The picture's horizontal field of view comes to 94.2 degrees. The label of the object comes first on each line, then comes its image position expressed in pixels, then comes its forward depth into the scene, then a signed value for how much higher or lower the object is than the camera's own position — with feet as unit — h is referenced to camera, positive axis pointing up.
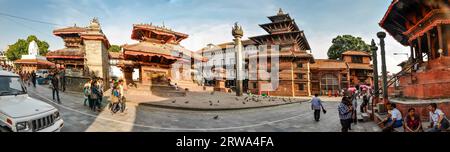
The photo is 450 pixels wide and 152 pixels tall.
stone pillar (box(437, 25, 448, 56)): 35.19 +6.62
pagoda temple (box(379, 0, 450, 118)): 29.30 +5.40
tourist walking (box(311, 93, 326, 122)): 35.63 -4.92
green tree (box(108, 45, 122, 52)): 197.52 +32.81
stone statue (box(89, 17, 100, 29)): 68.18 +19.48
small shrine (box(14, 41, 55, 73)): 122.62 +13.43
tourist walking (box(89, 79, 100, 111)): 31.77 -2.05
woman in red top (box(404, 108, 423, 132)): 21.20 -4.63
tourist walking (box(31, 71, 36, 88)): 59.66 +1.48
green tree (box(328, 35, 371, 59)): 179.83 +29.19
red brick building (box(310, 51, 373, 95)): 121.70 +2.29
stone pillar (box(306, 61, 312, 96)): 112.85 +0.97
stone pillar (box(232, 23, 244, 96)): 75.97 +10.16
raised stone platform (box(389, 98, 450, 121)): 26.41 -3.76
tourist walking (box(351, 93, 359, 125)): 33.25 -5.80
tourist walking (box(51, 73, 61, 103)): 36.83 +0.23
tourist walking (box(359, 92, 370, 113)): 41.42 -5.02
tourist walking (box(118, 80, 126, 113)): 31.86 -2.39
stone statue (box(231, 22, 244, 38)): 77.99 +18.41
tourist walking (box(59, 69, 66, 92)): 52.59 +0.81
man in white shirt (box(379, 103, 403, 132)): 23.62 -4.91
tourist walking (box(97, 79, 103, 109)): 32.48 -2.94
